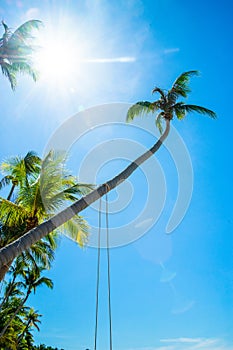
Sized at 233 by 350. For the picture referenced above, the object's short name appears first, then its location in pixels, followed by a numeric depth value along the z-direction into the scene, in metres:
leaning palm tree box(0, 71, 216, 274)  5.06
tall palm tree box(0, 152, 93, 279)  8.48
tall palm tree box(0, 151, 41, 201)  10.30
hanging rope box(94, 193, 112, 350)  6.06
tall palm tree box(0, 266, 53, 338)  21.63
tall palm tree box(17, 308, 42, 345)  33.74
